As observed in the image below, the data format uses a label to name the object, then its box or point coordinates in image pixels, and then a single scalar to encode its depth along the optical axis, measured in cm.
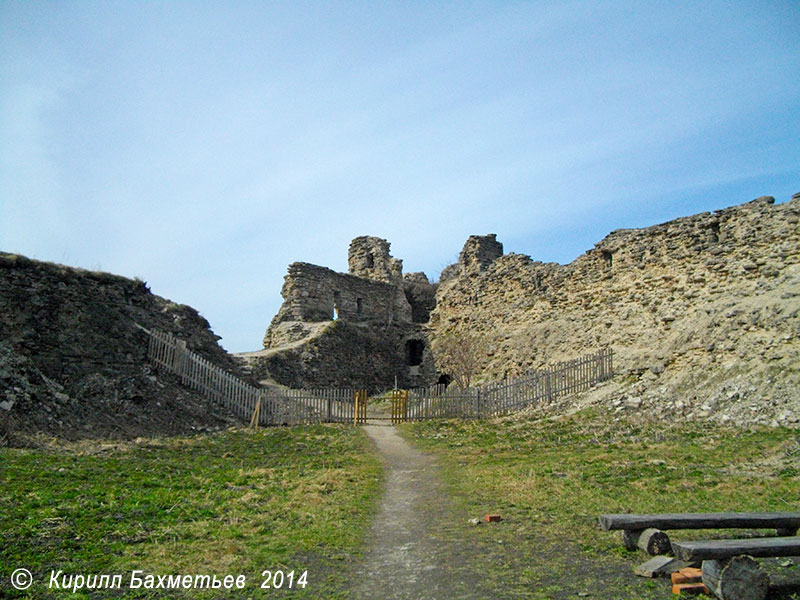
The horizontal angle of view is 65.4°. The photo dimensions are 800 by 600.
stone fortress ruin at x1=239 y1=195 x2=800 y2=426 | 1488
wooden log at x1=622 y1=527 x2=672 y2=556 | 605
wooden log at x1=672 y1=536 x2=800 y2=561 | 525
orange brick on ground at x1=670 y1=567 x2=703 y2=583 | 530
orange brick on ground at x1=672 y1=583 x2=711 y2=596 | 521
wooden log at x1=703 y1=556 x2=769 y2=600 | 491
